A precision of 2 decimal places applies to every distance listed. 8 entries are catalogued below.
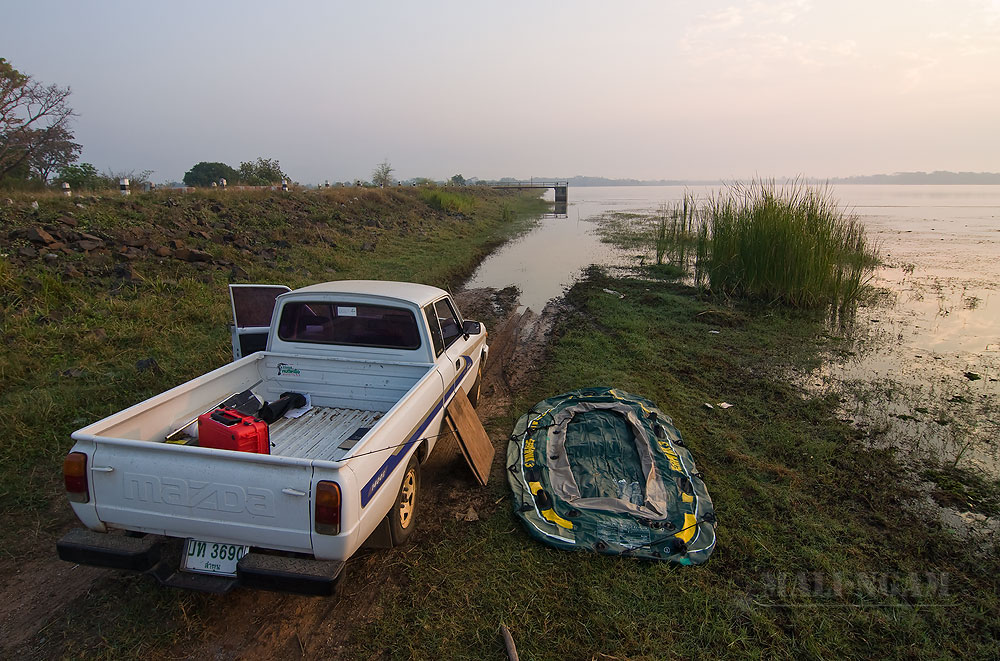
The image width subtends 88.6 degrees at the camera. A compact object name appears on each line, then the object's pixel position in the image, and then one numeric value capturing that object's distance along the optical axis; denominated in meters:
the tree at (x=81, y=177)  22.33
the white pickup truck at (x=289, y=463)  2.60
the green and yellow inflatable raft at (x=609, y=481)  3.53
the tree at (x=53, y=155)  24.80
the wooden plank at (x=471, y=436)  4.13
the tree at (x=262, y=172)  35.76
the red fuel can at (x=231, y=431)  3.23
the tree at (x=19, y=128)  22.56
